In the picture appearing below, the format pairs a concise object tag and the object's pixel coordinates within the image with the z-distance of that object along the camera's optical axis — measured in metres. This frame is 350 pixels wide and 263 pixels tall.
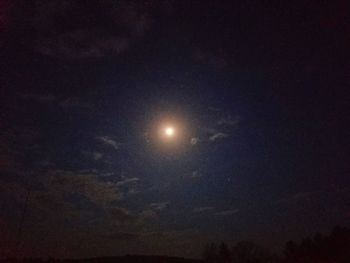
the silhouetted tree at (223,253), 99.13
